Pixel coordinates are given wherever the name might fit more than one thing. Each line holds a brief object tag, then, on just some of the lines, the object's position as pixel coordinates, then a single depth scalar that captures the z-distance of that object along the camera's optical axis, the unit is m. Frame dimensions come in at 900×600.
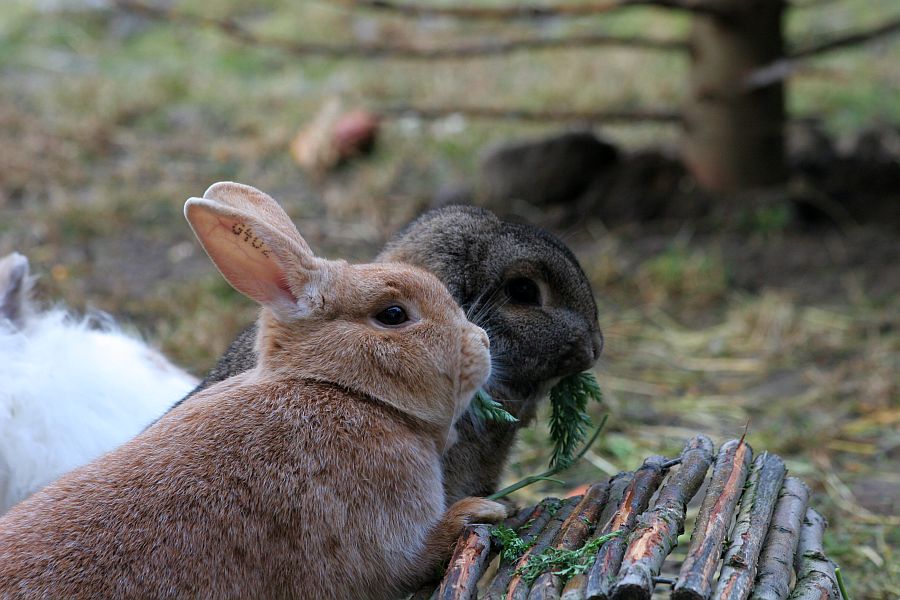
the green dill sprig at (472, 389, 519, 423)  4.99
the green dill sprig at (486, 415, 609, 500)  5.01
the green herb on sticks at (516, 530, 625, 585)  4.12
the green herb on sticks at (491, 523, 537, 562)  4.40
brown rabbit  3.95
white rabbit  5.75
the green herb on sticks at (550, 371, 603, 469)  5.51
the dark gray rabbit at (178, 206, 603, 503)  5.57
